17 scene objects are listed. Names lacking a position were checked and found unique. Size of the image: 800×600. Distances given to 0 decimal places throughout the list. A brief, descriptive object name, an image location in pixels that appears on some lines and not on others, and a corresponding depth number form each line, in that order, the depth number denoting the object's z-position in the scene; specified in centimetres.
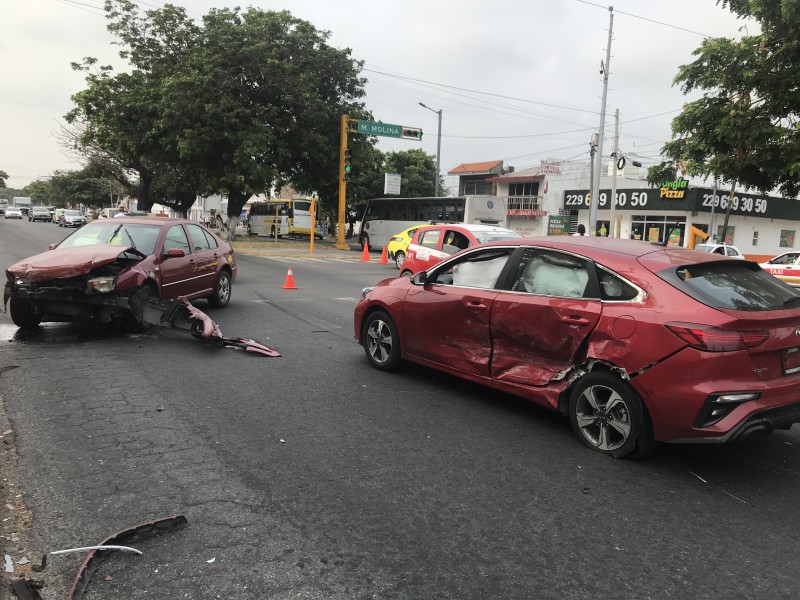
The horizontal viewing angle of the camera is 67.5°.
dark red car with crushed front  729
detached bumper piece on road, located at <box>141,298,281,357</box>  770
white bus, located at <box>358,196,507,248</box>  3094
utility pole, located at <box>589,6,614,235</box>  2934
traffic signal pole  2998
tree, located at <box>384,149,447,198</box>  5322
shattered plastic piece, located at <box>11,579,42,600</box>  255
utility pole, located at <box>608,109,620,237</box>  3200
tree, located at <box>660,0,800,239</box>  1302
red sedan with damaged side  383
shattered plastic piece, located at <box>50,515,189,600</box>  261
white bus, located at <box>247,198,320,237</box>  4538
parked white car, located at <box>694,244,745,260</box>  2413
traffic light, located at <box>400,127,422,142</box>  2945
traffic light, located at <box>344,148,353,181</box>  2858
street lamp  3933
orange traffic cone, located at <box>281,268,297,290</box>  1385
